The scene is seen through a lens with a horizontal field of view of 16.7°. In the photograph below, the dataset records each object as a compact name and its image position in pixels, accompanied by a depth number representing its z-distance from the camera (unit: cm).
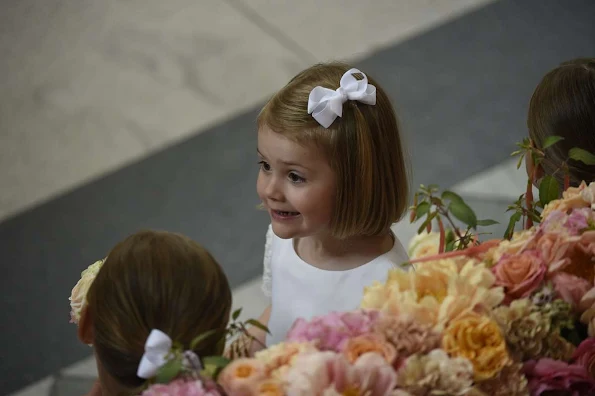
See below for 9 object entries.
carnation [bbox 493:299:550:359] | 177
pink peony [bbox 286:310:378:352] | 173
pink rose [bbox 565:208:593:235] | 184
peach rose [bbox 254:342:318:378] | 170
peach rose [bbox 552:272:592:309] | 180
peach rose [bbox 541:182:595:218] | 189
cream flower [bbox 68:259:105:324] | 194
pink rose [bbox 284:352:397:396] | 168
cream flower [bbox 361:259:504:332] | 176
